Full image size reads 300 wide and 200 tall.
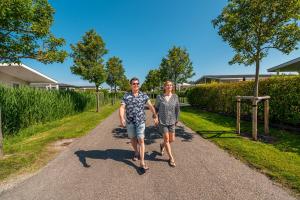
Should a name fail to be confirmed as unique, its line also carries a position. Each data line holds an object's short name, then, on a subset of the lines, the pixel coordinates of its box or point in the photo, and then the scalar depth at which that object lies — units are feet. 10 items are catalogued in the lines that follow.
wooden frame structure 22.46
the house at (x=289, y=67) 44.62
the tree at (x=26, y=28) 16.14
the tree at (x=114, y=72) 98.22
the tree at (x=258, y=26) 21.86
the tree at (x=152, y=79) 167.50
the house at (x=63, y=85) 154.50
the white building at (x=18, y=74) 48.19
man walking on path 14.49
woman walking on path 15.06
